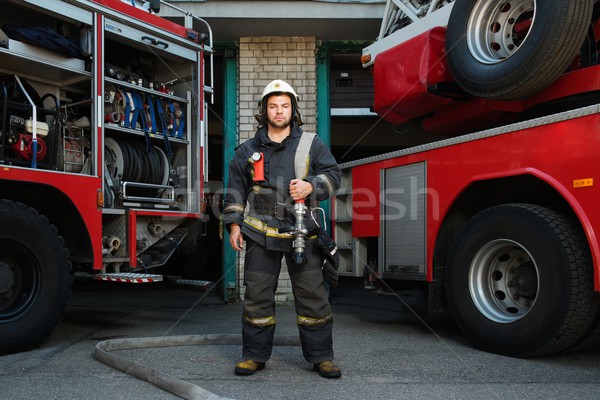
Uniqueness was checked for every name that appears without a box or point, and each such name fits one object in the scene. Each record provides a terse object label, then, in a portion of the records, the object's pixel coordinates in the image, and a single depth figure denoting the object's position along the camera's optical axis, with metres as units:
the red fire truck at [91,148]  4.26
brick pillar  7.61
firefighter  3.58
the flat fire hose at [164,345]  3.02
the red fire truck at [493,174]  3.63
